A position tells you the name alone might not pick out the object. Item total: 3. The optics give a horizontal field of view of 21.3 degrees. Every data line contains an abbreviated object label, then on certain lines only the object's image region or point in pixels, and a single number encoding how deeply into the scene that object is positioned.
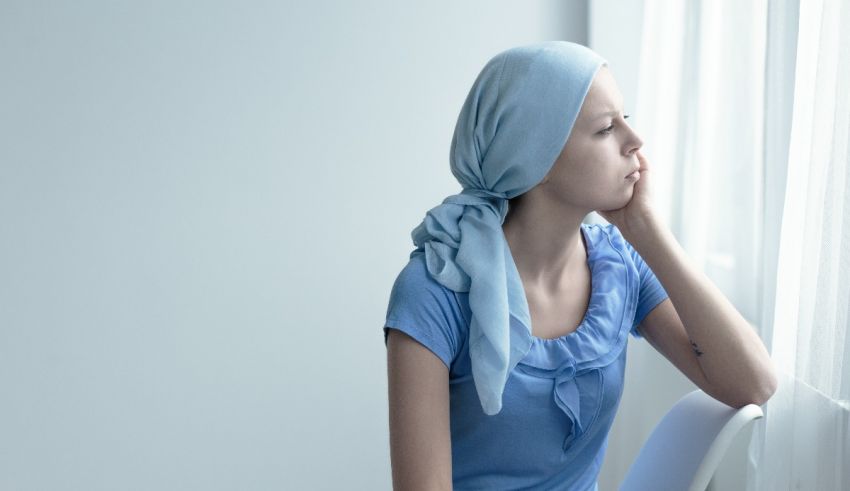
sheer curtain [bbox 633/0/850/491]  2.77
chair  2.61
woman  2.69
